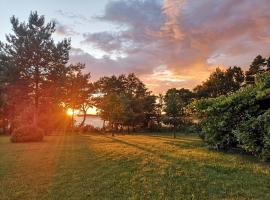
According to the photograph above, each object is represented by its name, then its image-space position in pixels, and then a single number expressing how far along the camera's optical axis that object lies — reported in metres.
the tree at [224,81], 32.11
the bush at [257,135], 6.23
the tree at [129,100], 21.14
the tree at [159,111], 32.76
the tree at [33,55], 18.80
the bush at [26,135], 14.54
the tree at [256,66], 29.78
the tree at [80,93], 30.00
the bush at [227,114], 7.74
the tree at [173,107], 16.64
